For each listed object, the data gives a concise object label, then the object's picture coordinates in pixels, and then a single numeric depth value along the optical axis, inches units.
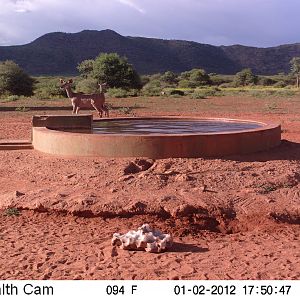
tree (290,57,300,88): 2857.0
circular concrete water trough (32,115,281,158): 374.9
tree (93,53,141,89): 1849.2
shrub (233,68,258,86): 2840.1
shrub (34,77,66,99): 1623.6
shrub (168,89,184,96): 1744.3
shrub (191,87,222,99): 1518.2
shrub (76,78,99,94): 1673.2
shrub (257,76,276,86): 2897.9
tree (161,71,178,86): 2807.6
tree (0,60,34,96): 1683.1
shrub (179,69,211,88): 2642.7
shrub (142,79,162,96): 1717.0
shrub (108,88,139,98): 1541.3
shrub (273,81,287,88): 2764.5
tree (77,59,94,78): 2064.5
